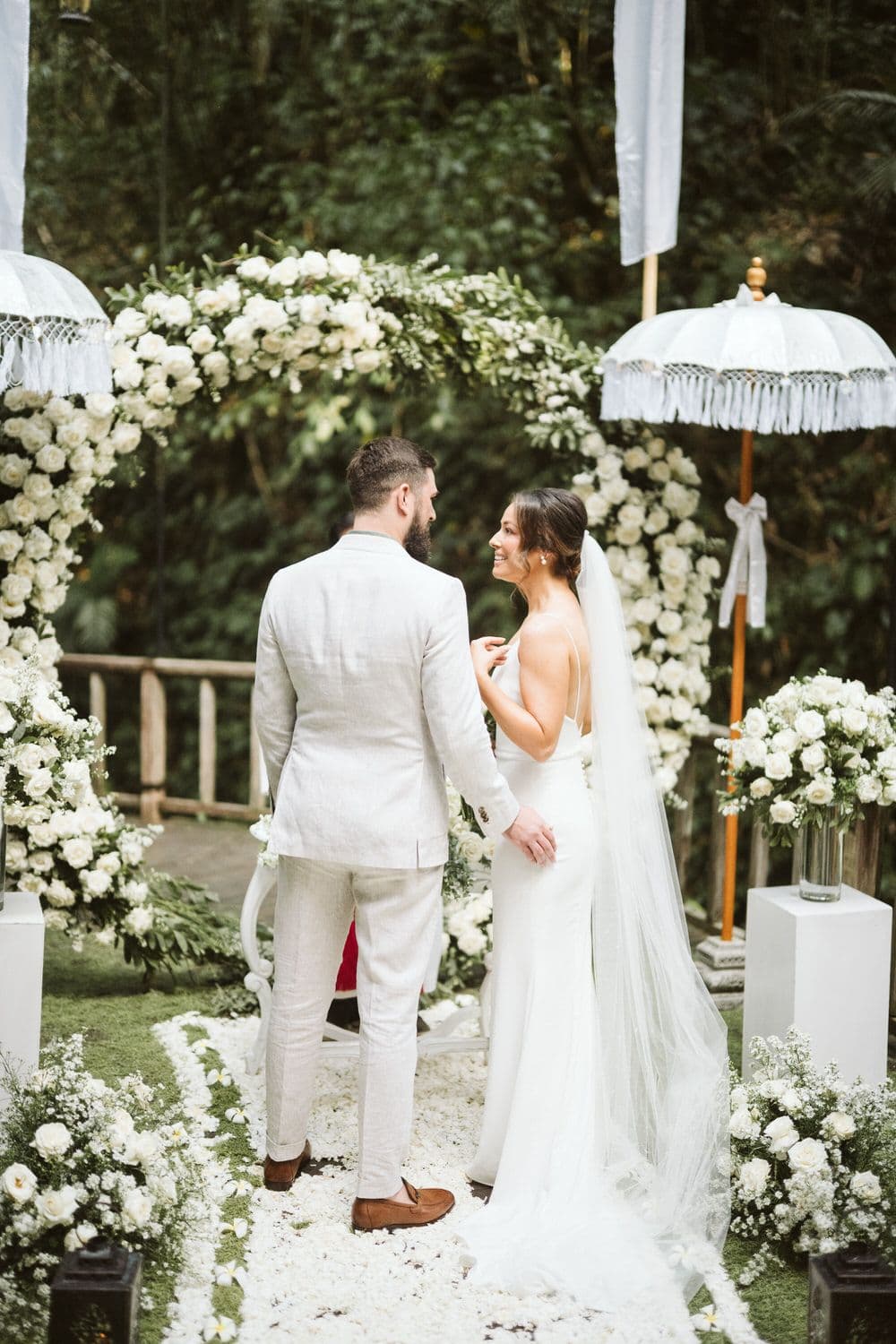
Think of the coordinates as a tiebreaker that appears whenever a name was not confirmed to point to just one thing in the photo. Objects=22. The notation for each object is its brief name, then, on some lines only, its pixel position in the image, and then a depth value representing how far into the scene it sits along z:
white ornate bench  4.21
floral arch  4.64
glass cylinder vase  3.85
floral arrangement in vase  3.77
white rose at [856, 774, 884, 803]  3.75
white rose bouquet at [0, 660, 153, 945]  4.12
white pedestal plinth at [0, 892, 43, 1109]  3.52
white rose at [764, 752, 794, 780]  3.79
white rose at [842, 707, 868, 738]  3.77
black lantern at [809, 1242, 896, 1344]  2.53
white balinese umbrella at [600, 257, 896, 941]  4.36
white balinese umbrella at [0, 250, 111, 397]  3.80
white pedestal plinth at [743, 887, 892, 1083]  3.73
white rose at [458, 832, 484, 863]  4.04
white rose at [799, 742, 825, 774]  3.75
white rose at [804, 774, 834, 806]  3.73
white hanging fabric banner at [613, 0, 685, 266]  4.98
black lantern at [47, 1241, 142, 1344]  2.50
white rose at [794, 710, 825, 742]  3.79
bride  3.34
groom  3.18
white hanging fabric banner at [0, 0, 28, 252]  4.40
